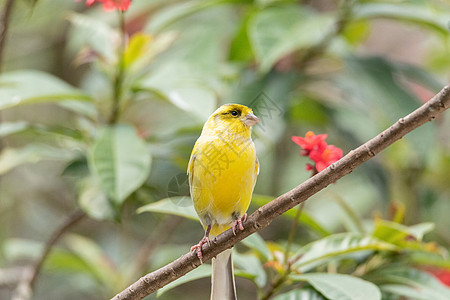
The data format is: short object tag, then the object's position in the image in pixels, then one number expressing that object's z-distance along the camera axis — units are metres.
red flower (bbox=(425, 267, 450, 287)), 4.07
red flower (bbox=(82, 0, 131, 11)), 3.84
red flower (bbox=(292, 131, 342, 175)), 3.83
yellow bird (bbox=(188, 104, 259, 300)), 3.86
